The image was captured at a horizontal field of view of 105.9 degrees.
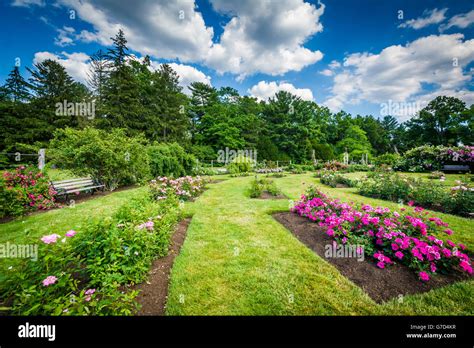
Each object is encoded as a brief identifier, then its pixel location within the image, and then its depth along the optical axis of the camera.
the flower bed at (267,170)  18.11
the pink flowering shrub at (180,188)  5.80
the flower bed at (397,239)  2.53
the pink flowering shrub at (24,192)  4.63
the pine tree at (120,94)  20.45
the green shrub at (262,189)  7.35
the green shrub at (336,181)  9.82
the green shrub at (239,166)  16.34
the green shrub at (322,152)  31.67
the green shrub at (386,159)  21.70
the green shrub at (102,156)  6.77
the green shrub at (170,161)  10.18
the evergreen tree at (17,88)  25.88
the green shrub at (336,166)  17.79
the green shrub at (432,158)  12.50
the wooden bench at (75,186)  6.09
